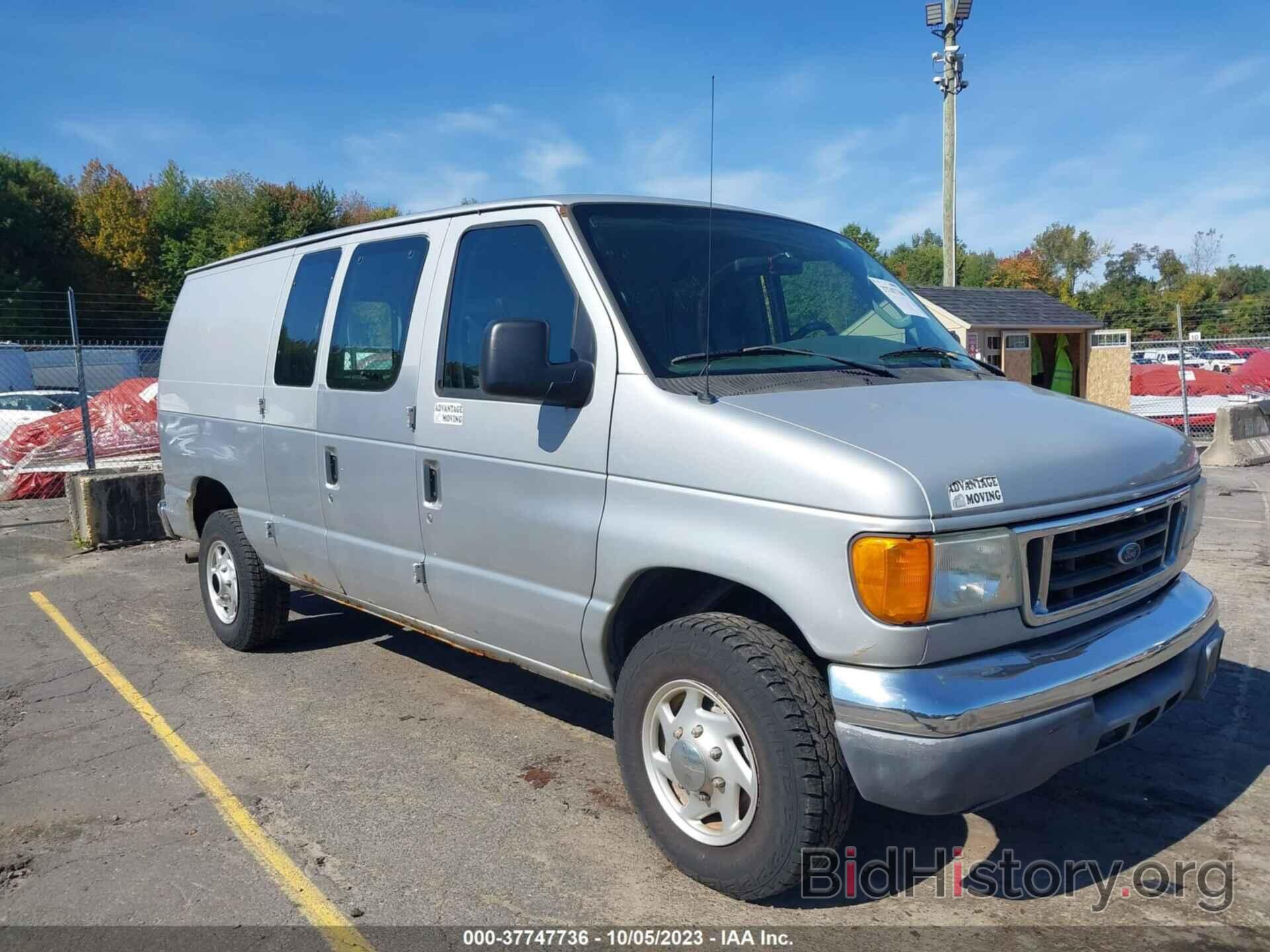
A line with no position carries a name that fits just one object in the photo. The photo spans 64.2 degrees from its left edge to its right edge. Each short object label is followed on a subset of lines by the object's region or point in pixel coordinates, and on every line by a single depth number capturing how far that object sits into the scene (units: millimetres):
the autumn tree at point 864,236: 53406
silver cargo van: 2771
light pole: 19891
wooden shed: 16500
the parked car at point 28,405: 16812
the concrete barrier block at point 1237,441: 13797
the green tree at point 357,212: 54031
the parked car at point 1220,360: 31784
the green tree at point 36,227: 43000
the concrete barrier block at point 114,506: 9969
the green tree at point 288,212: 48438
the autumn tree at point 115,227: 46781
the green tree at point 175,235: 48000
